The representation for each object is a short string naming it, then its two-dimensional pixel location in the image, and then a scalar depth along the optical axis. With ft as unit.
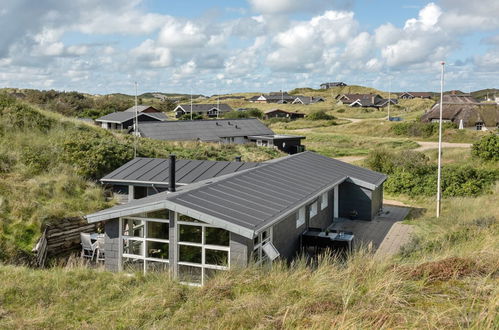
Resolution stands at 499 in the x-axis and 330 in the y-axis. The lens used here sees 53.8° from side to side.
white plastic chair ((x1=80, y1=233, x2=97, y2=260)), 51.57
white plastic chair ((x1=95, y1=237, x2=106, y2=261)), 50.53
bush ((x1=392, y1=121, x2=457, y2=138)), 203.82
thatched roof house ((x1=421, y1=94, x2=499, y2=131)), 208.82
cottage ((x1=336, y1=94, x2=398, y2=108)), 375.66
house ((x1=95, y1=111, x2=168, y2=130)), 184.85
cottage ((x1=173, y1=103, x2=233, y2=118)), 302.86
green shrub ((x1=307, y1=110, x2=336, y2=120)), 295.69
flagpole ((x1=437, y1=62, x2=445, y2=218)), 67.48
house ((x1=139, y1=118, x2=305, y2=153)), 137.59
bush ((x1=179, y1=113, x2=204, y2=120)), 270.75
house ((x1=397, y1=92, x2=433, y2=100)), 470.02
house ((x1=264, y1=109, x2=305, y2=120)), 321.73
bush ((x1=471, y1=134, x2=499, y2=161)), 109.70
